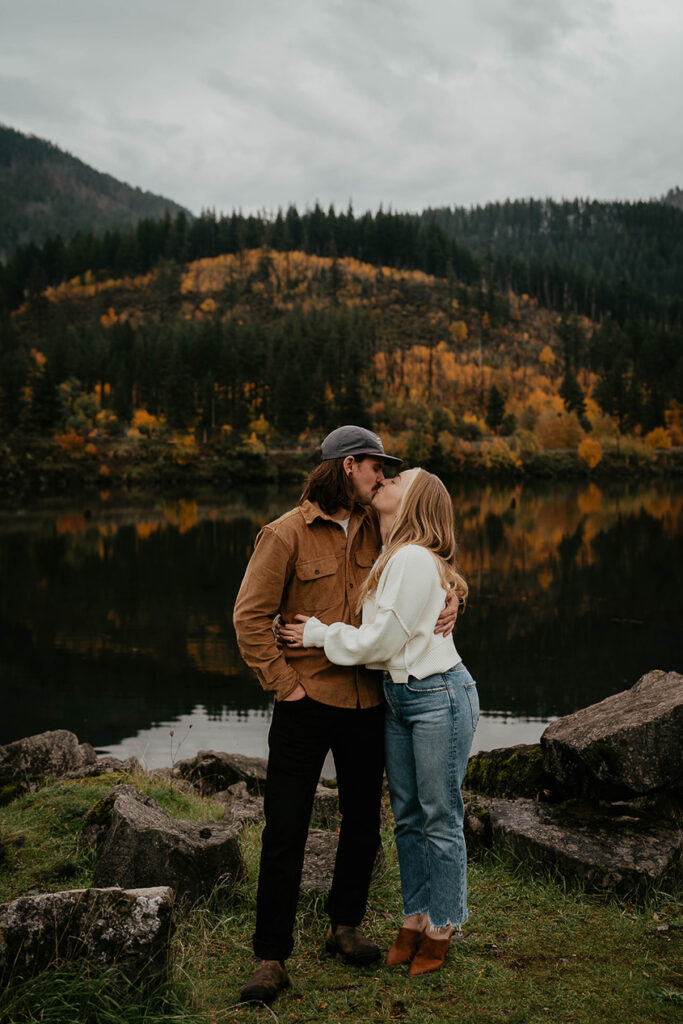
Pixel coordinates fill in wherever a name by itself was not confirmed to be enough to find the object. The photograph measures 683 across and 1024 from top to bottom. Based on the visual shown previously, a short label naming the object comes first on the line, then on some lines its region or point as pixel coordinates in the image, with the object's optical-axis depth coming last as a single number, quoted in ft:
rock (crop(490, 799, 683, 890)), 15.74
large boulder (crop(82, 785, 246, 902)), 14.80
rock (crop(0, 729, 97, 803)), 25.66
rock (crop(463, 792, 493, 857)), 18.15
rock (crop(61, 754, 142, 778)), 25.02
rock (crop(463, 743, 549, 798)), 21.20
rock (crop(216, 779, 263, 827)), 21.42
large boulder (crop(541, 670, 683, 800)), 17.10
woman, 12.57
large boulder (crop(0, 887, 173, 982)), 11.00
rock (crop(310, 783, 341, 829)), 22.40
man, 12.84
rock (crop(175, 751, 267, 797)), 29.01
